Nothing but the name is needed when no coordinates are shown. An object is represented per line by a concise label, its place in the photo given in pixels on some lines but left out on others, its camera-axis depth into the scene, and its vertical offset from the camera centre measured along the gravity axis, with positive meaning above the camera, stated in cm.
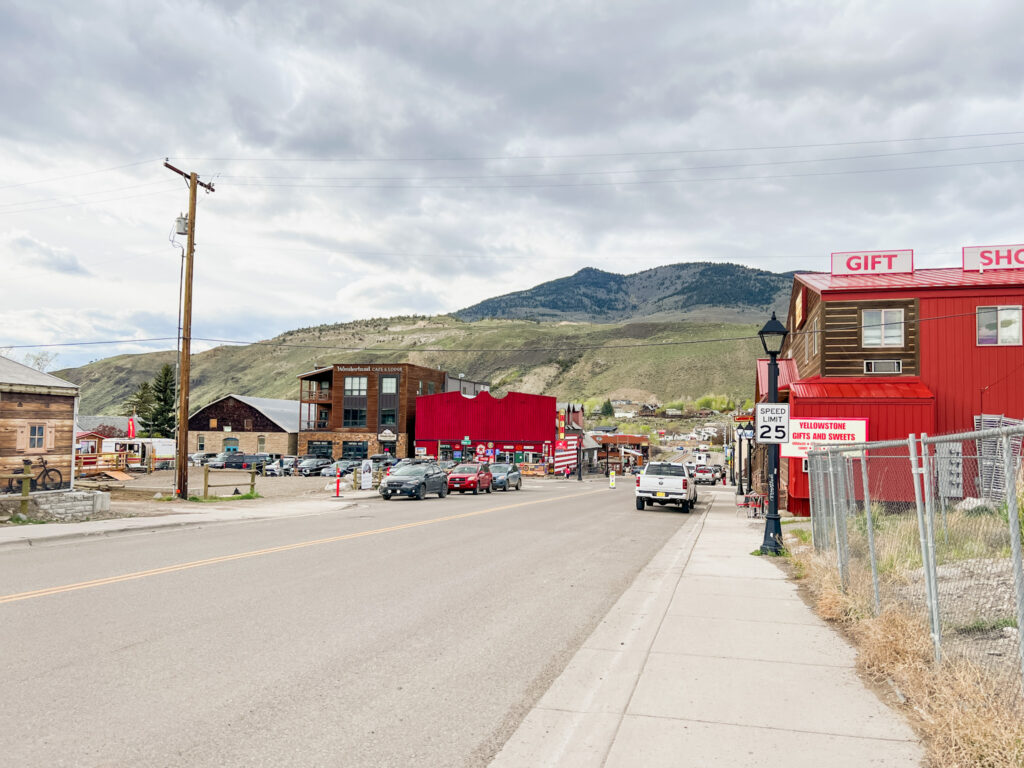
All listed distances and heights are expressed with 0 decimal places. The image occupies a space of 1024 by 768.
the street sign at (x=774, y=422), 1517 +26
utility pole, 2686 +218
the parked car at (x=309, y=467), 6094 -279
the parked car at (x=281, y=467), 6202 -288
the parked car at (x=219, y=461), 6969 -270
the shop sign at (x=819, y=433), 1911 +8
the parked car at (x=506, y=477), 4391 -252
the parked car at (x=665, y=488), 2819 -195
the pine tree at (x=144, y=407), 9069 +296
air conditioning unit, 2766 +247
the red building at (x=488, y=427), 7088 +59
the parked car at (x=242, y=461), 6838 -262
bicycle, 2125 -143
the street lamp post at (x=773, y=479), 1521 -86
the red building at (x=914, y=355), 2605 +291
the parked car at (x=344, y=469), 5399 -260
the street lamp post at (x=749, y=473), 4238 -227
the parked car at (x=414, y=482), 3212 -208
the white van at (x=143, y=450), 6291 -162
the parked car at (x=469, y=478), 3847 -227
